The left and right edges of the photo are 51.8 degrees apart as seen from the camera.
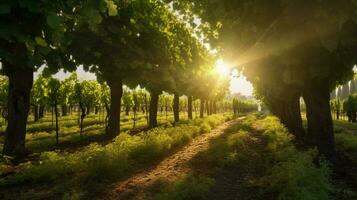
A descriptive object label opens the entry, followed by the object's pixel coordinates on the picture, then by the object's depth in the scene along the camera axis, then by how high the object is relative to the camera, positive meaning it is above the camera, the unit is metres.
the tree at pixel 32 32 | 4.61 +1.25
